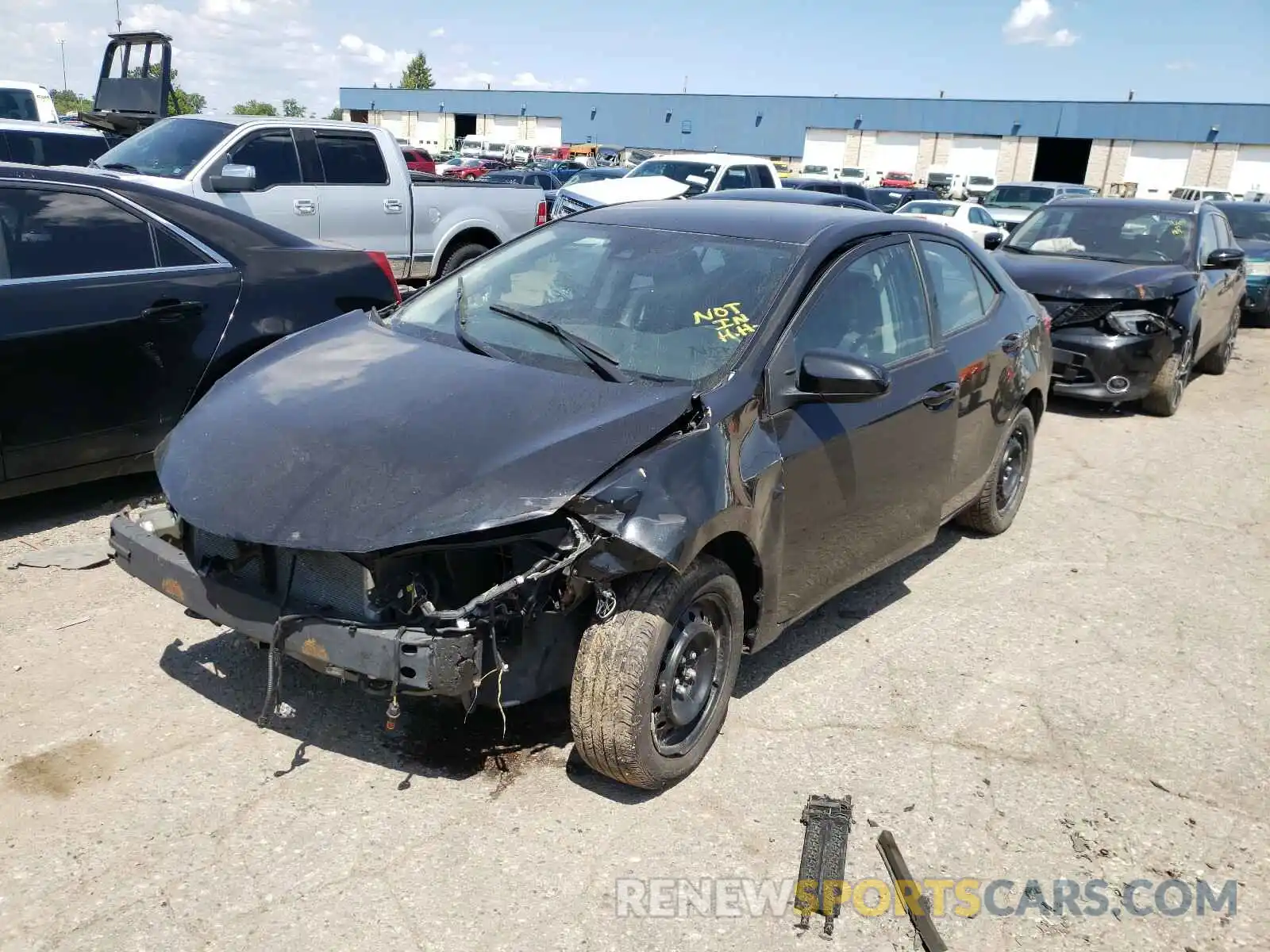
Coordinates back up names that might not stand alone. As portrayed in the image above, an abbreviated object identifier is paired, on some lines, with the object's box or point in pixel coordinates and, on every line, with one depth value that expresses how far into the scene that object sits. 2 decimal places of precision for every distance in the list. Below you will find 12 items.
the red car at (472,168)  35.31
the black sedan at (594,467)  2.90
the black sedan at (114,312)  4.68
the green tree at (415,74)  95.56
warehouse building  54.00
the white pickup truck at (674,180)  15.20
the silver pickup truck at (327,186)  8.70
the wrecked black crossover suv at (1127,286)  8.41
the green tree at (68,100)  73.83
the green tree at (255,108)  90.86
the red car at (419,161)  29.03
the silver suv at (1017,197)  24.38
